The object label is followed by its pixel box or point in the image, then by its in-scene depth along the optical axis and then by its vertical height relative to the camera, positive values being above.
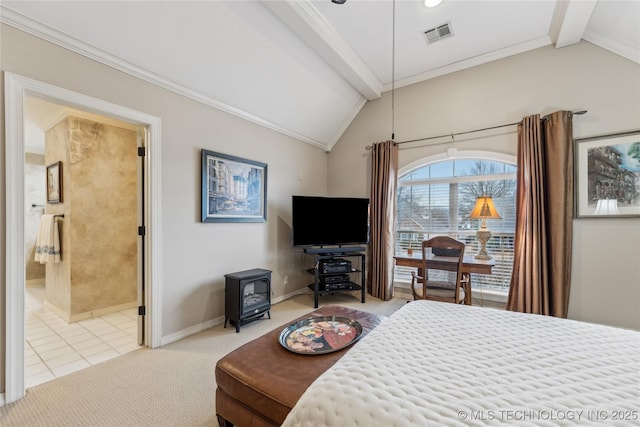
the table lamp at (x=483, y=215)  3.27 -0.04
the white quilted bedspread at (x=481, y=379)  0.77 -0.60
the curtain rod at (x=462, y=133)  2.98 +1.10
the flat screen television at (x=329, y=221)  3.88 -0.15
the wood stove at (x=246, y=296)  2.94 -0.99
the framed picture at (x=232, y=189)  3.03 +0.27
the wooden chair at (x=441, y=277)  2.88 -0.75
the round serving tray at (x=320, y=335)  1.57 -0.80
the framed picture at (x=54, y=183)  3.37 +0.35
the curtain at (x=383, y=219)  4.08 -0.13
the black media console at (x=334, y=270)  3.86 -0.87
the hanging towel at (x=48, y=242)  3.32 -0.42
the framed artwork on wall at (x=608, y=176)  2.76 +0.39
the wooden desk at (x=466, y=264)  2.96 -0.62
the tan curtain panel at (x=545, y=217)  2.98 -0.06
